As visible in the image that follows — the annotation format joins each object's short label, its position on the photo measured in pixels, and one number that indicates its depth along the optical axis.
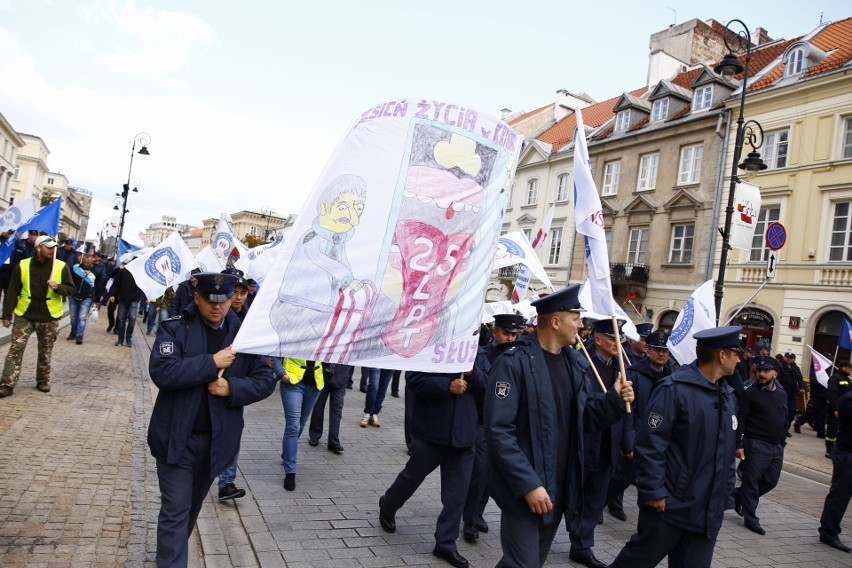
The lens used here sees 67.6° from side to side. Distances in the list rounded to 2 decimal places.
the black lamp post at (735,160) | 14.55
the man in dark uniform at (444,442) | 5.00
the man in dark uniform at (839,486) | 6.76
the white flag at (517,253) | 9.17
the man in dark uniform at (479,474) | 5.49
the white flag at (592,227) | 3.95
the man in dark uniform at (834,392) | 13.46
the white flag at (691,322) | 7.42
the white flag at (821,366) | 14.31
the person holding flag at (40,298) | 8.53
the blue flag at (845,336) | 17.17
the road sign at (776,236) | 15.36
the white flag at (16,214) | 13.44
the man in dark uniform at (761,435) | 7.09
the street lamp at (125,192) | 30.39
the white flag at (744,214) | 15.67
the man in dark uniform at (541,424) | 3.57
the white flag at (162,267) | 11.09
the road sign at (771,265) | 15.48
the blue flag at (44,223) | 11.48
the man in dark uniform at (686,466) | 3.90
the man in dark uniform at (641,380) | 6.52
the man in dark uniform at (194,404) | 3.67
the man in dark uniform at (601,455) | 5.37
